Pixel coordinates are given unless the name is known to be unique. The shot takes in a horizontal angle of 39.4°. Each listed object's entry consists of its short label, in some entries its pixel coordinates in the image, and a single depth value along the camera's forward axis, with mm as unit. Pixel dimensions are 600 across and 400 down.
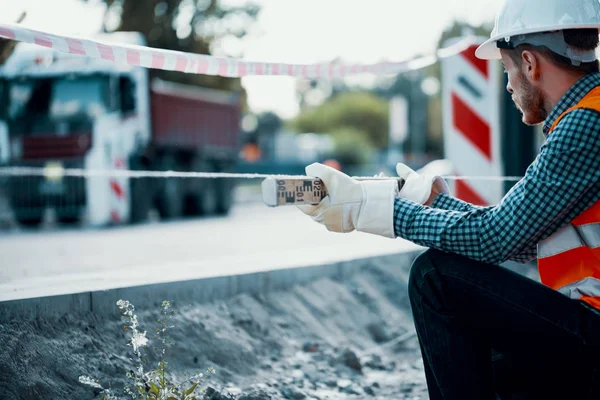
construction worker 2602
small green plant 3244
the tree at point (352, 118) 87000
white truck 15734
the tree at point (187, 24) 30891
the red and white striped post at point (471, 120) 7328
